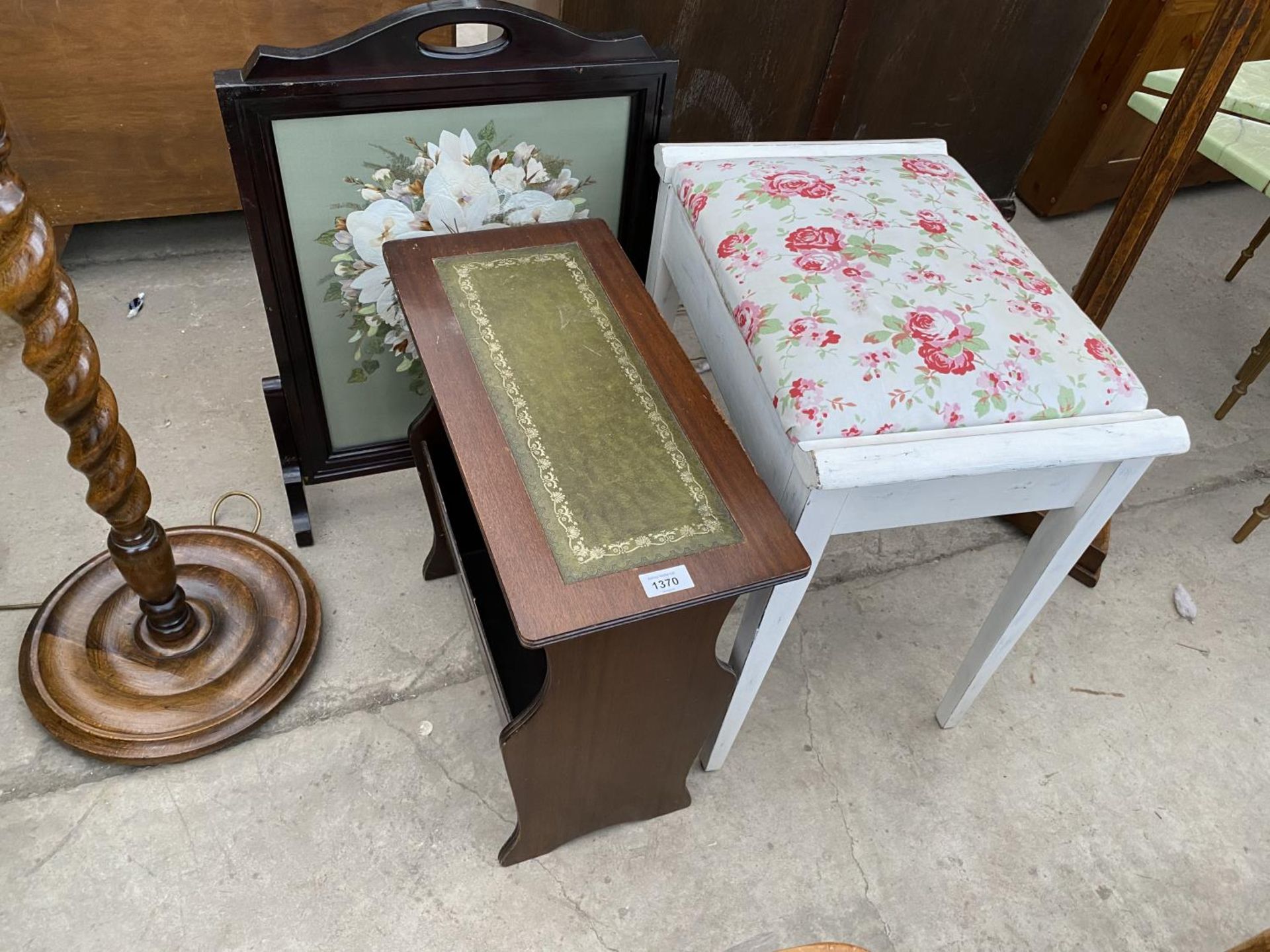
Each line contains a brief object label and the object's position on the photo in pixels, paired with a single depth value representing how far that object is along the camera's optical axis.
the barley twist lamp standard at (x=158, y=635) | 1.30
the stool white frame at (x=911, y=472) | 1.06
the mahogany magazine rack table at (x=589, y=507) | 0.99
